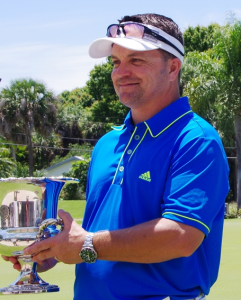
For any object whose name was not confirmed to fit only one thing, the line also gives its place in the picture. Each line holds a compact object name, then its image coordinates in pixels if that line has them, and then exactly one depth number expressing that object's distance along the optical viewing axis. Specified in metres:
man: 2.21
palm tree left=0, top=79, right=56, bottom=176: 37.16
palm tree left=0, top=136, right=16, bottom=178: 31.88
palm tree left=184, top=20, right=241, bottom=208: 24.34
